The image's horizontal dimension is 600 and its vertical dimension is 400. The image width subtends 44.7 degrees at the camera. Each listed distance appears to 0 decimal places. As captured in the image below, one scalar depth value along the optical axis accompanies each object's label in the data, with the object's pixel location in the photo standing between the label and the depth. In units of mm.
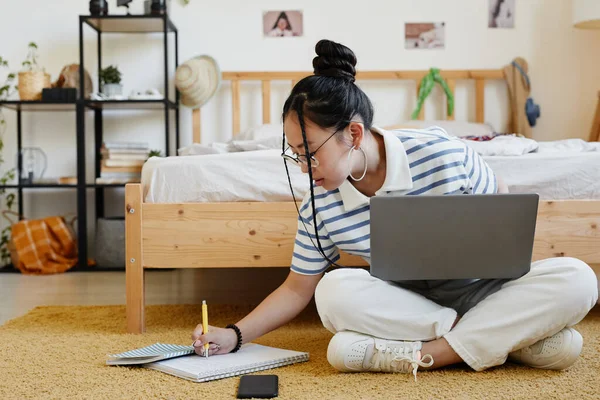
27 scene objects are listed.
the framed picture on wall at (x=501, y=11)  3432
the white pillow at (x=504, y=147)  1980
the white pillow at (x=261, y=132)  2898
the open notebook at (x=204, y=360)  1275
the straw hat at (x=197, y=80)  3291
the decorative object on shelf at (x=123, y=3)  3211
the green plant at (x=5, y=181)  3392
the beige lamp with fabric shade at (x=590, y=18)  3045
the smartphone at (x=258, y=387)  1176
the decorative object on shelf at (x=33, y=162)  3400
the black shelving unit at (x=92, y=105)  3188
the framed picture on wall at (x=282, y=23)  3471
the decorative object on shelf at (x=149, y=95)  3195
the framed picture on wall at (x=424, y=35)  3447
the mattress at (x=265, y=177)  1867
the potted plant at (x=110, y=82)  3230
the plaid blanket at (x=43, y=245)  3174
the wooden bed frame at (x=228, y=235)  1779
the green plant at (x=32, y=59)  3474
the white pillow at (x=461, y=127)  3066
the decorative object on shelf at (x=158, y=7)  3203
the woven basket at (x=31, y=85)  3215
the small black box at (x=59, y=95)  3182
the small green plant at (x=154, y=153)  3256
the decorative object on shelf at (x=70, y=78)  3254
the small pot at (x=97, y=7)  3191
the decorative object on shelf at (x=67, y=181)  3256
